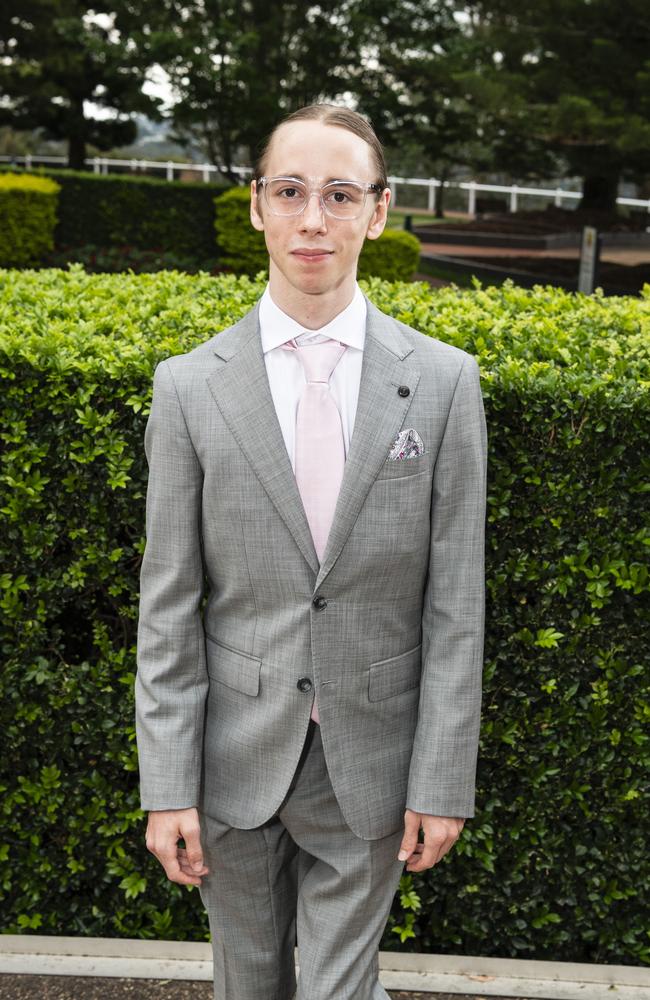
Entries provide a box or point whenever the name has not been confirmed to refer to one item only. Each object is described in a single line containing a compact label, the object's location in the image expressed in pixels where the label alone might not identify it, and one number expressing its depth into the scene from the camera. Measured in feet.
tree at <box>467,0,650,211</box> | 57.67
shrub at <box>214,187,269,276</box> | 65.98
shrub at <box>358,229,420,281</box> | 59.98
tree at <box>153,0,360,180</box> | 72.38
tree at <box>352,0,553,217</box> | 71.36
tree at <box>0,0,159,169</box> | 78.02
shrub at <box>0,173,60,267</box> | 66.13
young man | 7.00
